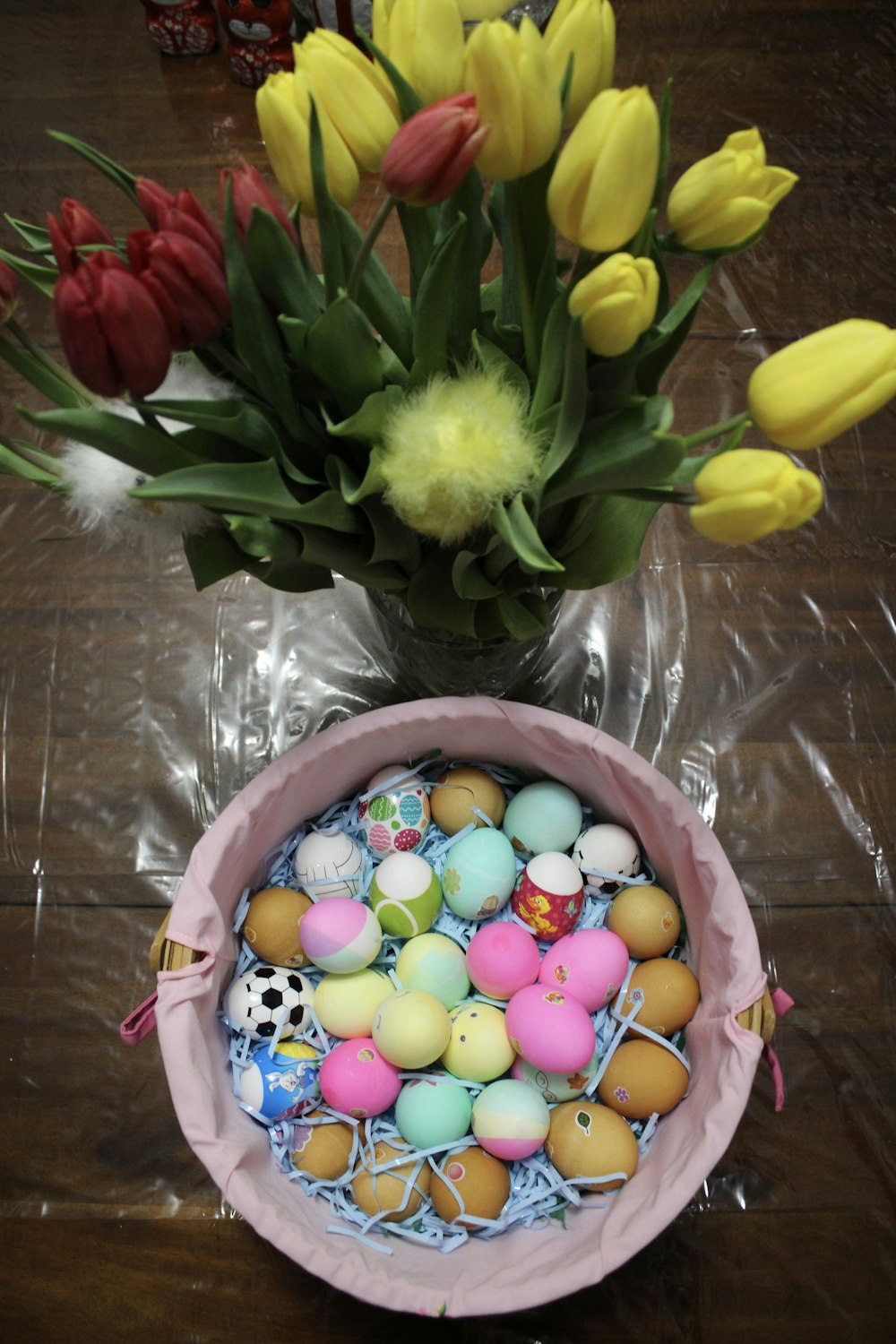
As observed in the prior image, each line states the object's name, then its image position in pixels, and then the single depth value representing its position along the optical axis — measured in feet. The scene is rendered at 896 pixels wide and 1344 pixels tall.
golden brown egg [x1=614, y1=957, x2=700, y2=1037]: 1.96
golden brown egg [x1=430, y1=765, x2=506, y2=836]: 2.14
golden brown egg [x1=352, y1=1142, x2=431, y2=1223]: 1.89
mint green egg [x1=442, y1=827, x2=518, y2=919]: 2.06
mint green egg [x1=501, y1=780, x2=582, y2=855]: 2.09
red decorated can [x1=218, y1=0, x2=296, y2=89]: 2.76
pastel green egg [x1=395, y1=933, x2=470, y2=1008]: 2.04
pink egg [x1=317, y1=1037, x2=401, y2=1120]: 1.93
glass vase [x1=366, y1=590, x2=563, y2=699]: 1.89
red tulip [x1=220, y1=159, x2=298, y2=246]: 1.21
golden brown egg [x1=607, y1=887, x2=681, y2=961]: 2.04
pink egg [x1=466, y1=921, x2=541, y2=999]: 2.02
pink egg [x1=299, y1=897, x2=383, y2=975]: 1.97
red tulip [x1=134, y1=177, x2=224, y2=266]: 1.14
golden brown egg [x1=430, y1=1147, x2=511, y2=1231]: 1.87
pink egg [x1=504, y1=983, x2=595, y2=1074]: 1.89
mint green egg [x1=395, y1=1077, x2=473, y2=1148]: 1.92
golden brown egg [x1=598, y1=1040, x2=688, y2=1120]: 1.92
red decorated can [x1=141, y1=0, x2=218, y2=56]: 2.92
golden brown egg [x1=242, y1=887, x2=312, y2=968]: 2.05
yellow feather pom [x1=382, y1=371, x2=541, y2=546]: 1.27
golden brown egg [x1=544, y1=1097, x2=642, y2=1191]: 1.88
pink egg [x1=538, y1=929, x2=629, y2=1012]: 2.00
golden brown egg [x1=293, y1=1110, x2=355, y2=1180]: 1.94
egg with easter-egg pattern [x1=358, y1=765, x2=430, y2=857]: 2.10
